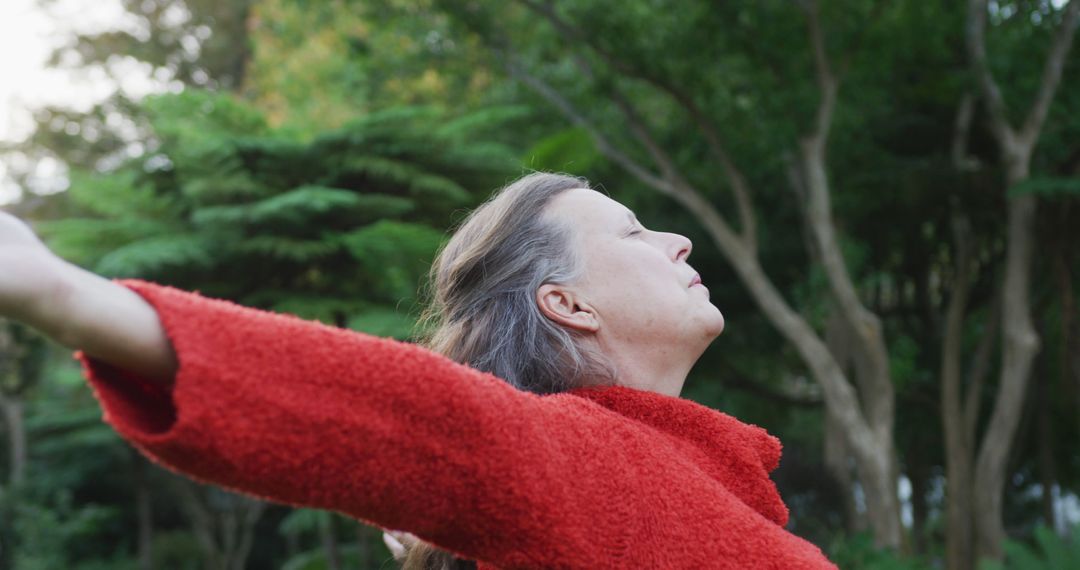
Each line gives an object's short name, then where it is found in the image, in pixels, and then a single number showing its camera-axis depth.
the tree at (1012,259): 7.93
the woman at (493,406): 0.84
